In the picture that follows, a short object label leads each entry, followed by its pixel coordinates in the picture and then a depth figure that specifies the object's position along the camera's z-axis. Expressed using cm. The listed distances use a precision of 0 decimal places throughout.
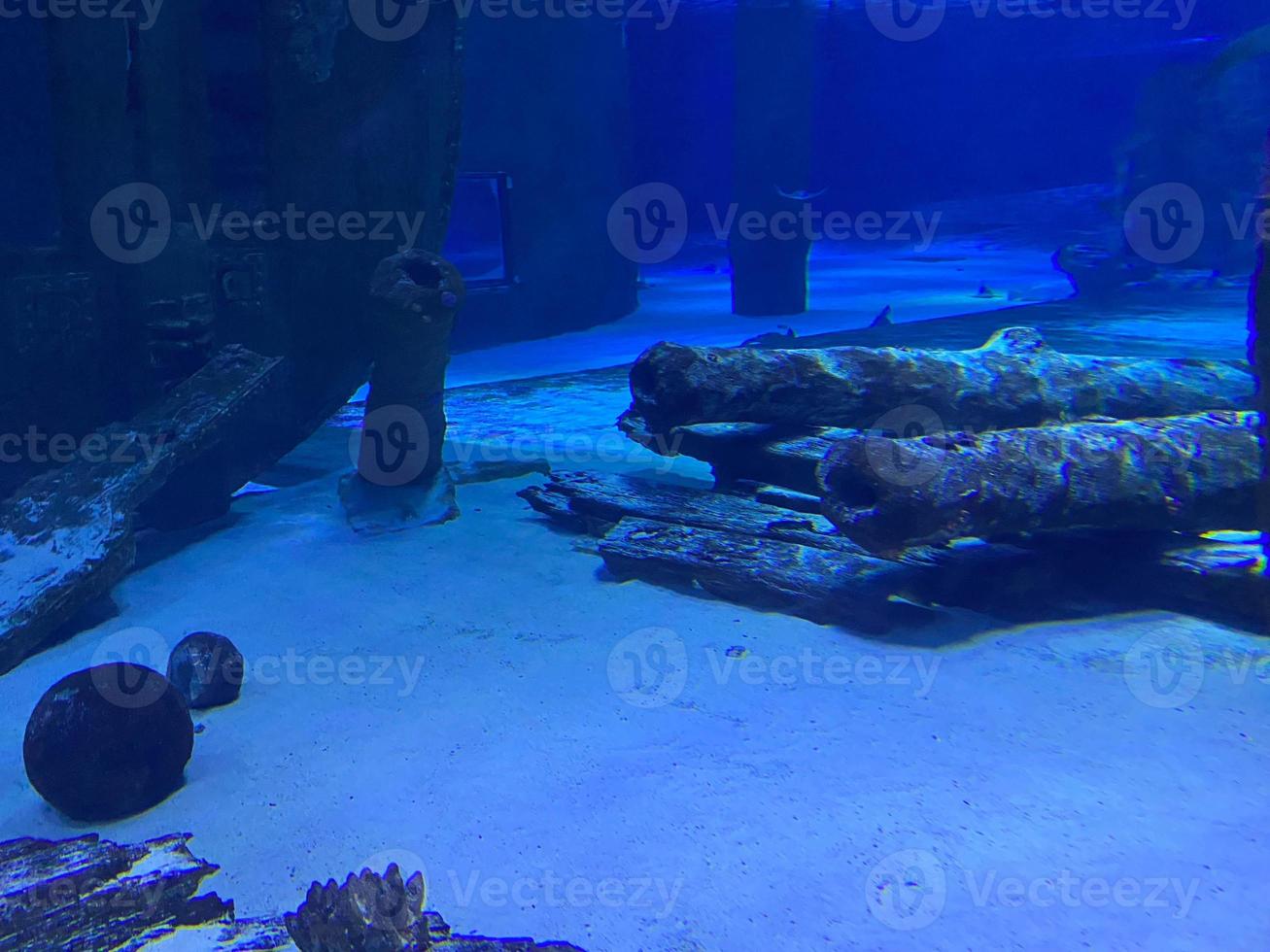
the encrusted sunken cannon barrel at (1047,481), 370
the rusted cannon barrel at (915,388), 508
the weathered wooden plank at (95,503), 414
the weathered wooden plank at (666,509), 473
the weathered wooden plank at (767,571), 406
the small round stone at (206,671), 367
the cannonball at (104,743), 287
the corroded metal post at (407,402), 552
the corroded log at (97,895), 228
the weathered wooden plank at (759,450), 525
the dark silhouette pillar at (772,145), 1680
